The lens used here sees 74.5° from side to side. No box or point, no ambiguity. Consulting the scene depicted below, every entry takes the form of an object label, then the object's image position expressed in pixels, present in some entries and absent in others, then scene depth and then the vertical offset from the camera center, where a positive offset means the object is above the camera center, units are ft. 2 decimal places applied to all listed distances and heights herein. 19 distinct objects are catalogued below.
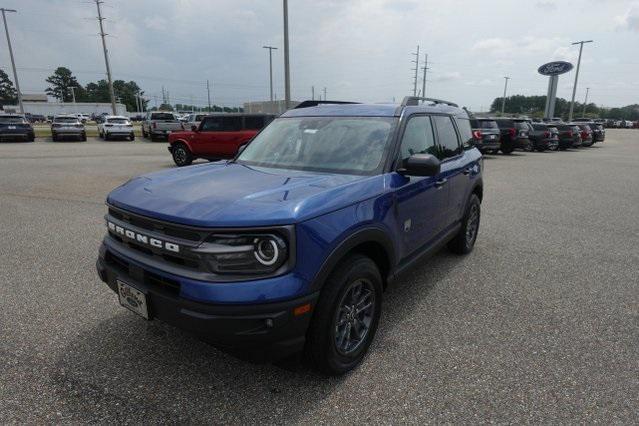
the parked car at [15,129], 75.20 -3.61
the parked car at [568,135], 84.89 -5.30
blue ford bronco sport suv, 7.43 -2.45
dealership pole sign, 167.26 +14.07
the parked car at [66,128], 81.66 -3.80
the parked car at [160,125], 84.64 -3.34
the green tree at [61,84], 439.22 +24.96
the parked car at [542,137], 77.97 -5.26
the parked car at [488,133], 61.62 -3.60
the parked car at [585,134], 92.29 -5.52
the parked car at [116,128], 85.97 -4.00
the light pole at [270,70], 163.53 +14.54
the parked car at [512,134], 67.21 -4.05
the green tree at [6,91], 385.09 +15.54
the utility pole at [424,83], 211.04 +12.52
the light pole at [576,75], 165.68 +13.11
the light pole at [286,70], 67.72 +6.19
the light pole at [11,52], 131.19 +17.11
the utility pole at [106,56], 126.52 +15.91
